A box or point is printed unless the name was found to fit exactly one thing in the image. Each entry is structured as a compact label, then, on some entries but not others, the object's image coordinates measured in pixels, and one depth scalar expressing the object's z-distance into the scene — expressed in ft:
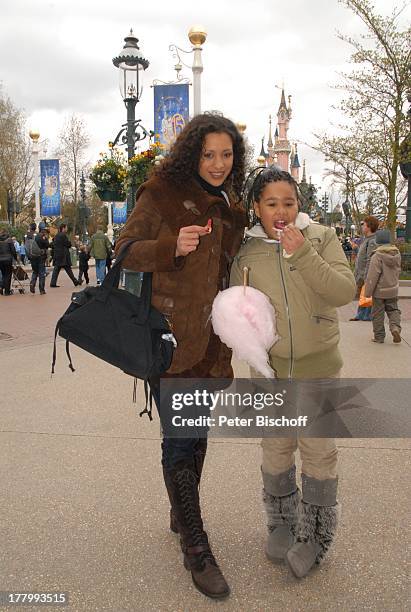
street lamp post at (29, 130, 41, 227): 75.20
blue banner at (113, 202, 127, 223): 92.43
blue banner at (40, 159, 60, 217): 72.18
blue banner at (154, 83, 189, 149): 35.01
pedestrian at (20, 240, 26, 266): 85.68
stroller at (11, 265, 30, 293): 47.59
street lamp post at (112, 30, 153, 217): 31.55
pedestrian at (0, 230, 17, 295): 45.83
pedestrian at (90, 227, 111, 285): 50.03
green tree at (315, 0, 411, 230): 57.77
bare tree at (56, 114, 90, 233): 119.44
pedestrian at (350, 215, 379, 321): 29.14
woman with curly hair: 7.18
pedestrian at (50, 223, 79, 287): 49.29
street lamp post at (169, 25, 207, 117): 31.24
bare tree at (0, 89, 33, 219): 118.52
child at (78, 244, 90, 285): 55.93
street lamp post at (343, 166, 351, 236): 63.88
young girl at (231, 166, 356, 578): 7.14
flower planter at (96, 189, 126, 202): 35.47
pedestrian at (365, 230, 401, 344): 24.27
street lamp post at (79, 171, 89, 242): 110.22
